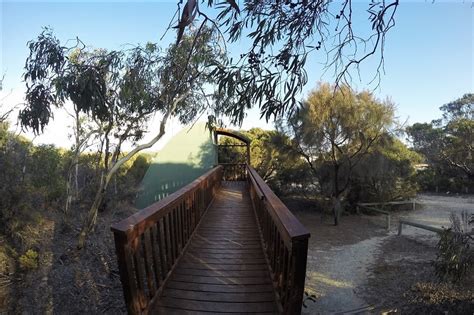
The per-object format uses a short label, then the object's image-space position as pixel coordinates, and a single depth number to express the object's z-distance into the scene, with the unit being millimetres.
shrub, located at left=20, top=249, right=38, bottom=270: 4926
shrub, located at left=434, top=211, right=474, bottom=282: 3641
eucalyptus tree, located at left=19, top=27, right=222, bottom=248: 5410
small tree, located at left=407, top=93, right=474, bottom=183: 21625
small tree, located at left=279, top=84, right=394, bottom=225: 13797
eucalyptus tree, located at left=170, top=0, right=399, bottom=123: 2180
